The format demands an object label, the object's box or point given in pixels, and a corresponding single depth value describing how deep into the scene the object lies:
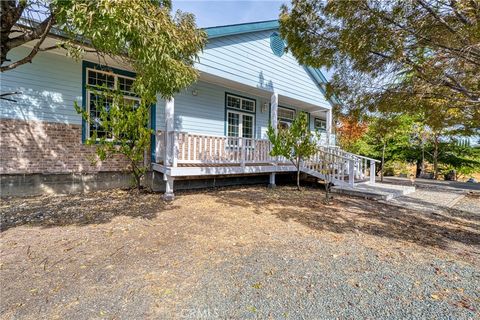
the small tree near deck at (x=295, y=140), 7.64
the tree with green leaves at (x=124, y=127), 5.95
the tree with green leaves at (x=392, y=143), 16.16
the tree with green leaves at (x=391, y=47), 4.15
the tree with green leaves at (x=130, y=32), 2.74
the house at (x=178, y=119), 6.13
